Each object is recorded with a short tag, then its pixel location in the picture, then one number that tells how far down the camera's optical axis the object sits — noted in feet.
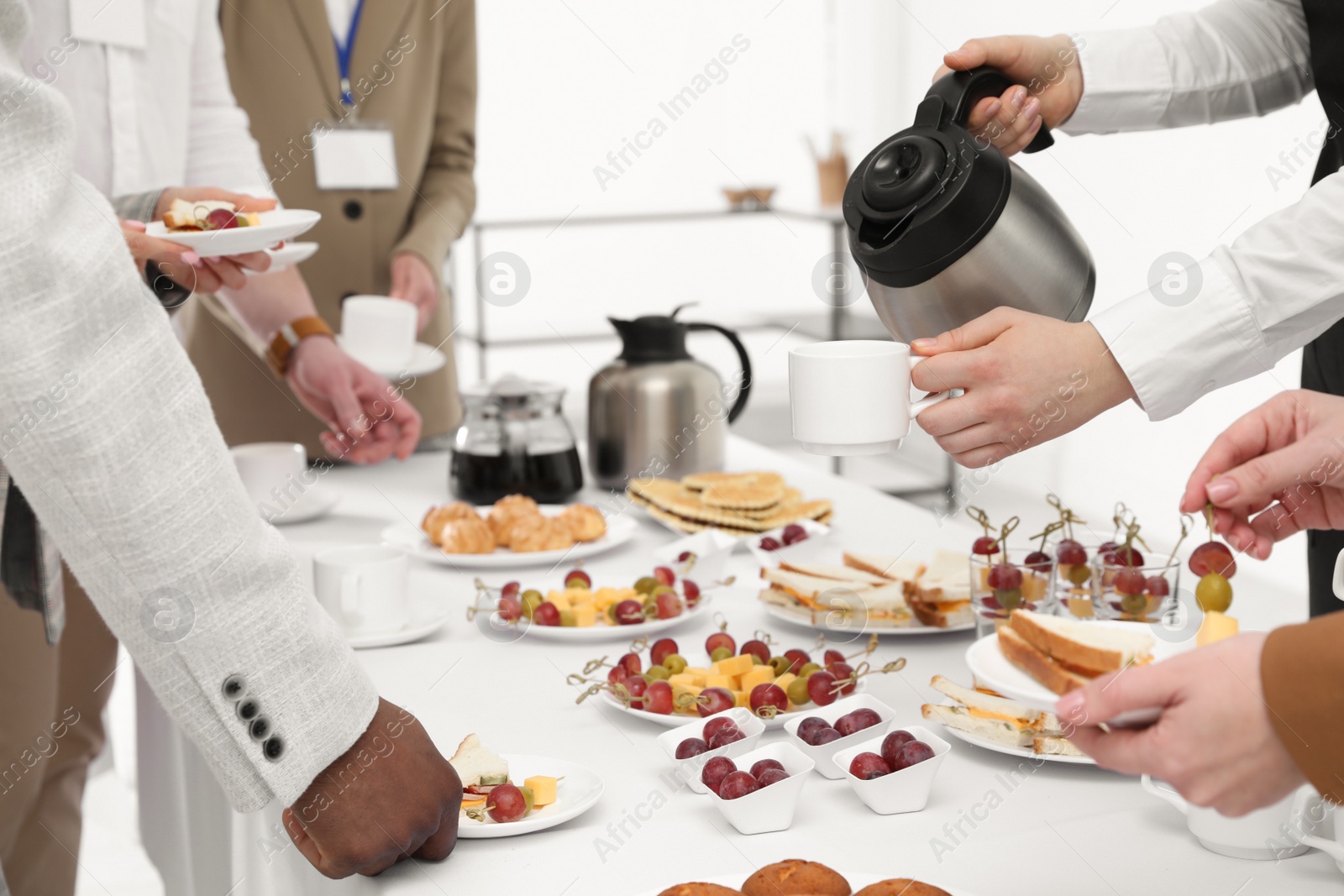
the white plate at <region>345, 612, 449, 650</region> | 4.46
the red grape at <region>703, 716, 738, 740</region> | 3.23
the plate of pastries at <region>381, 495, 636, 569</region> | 5.50
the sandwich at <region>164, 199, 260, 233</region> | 4.82
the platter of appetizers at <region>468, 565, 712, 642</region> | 4.45
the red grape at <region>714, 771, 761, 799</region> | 2.92
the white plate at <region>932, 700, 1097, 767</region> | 3.22
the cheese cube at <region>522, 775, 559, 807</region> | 3.07
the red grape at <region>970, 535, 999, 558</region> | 4.02
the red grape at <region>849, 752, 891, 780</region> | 3.03
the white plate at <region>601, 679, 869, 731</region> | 3.53
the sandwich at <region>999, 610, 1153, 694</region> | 3.25
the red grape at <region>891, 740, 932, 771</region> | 3.01
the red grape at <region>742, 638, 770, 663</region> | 3.82
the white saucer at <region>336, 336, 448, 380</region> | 6.18
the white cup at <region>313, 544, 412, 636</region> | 4.50
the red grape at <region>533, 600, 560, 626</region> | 4.48
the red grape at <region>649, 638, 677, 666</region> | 3.91
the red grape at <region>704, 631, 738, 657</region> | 3.94
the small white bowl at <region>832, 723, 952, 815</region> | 3.00
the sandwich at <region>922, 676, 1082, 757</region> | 3.24
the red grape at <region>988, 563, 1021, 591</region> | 3.92
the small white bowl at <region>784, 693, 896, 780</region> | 3.22
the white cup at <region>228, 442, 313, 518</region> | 6.11
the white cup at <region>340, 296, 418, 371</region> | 6.12
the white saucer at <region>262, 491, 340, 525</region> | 6.28
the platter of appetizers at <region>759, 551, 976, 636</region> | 4.33
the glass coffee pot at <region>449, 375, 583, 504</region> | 6.42
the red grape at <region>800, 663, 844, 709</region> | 3.58
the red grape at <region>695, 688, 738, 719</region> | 3.51
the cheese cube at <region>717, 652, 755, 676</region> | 3.73
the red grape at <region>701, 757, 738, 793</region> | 3.00
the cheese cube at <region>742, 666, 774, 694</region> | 3.67
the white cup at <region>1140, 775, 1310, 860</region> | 2.74
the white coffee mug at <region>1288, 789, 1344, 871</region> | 2.68
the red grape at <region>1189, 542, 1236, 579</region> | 3.13
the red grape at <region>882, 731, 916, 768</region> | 3.07
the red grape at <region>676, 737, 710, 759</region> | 3.16
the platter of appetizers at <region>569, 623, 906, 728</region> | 3.53
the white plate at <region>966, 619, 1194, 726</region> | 3.28
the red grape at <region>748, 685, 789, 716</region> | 3.52
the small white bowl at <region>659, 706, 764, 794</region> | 3.14
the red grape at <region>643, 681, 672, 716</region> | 3.59
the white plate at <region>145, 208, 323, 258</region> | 4.50
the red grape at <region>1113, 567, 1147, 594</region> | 3.77
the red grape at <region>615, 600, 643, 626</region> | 4.45
